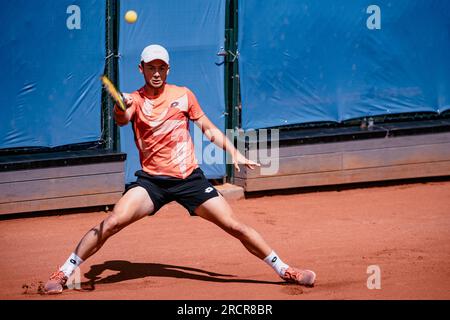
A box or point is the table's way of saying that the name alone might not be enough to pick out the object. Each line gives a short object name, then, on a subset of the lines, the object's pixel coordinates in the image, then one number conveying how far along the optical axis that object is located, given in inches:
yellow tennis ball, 461.2
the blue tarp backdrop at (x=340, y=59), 672.5
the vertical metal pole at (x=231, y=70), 663.6
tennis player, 436.7
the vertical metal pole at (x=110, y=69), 631.3
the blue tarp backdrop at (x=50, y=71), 603.6
